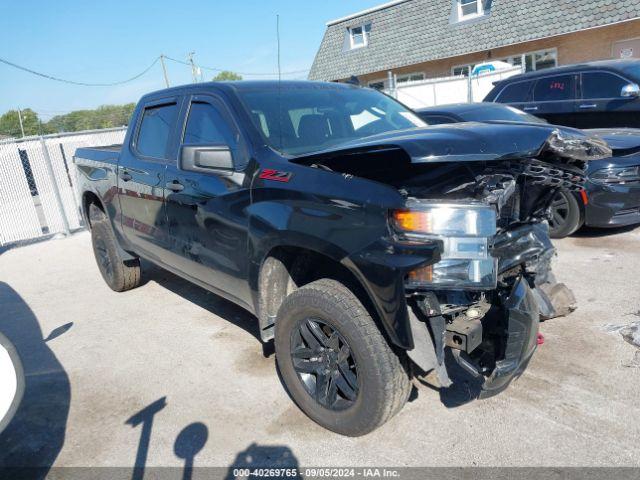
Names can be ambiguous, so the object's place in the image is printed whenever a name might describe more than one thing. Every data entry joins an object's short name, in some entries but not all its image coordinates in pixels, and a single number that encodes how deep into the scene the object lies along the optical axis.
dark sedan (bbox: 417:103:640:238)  5.41
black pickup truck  2.32
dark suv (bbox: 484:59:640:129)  7.74
